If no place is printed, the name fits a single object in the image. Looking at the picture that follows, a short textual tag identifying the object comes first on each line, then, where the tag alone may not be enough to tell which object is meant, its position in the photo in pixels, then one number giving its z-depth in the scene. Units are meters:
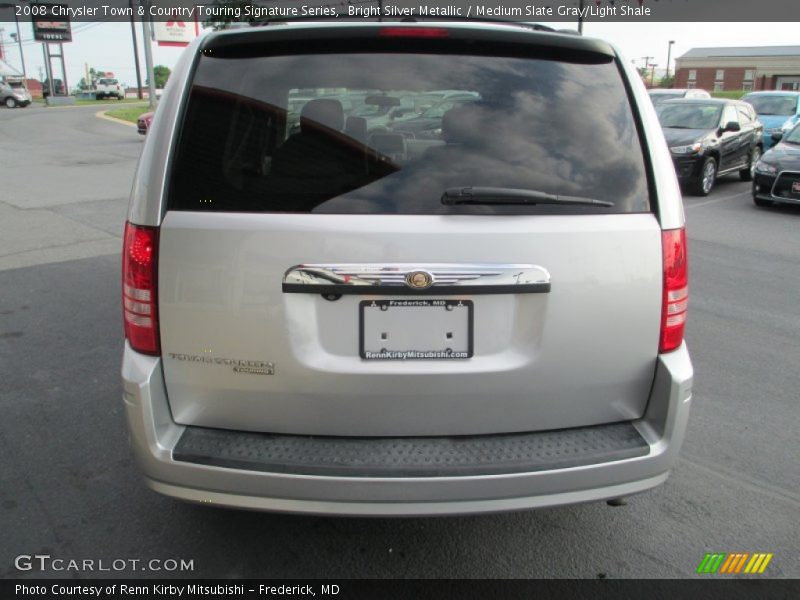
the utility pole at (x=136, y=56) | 54.94
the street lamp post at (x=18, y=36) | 69.50
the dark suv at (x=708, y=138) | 12.56
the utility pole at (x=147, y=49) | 30.84
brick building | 80.62
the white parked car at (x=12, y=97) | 48.53
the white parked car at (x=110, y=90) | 69.25
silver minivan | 2.25
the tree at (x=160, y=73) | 85.14
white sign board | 40.50
